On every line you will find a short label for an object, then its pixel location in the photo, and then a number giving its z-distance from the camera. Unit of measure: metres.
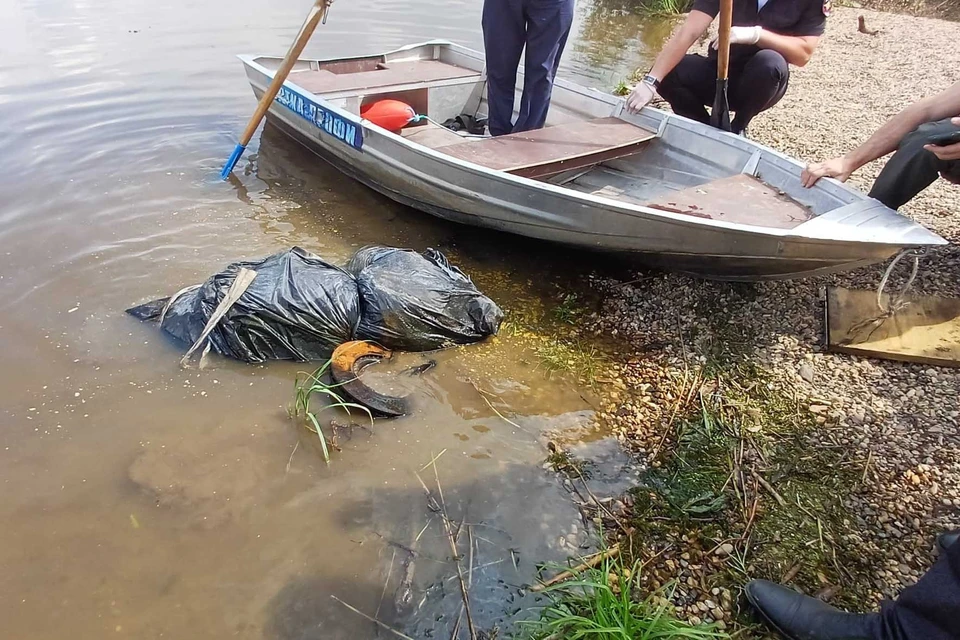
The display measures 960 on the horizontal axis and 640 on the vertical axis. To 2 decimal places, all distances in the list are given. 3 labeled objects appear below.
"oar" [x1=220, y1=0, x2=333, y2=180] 4.63
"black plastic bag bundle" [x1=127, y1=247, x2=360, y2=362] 3.26
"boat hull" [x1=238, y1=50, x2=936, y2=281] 3.18
